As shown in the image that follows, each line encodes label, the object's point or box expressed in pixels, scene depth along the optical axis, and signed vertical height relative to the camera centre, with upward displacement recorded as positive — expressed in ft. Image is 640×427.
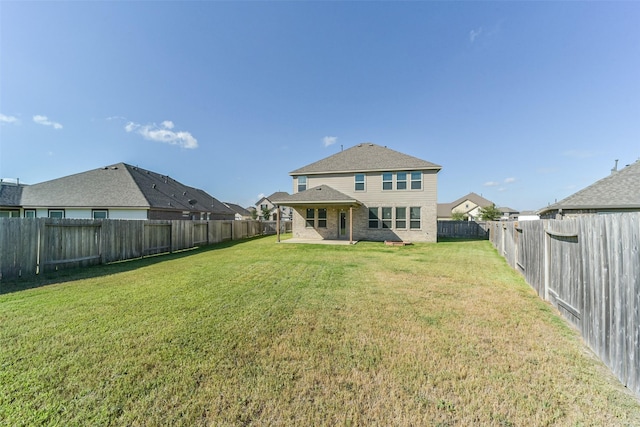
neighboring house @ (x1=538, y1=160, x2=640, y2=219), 37.79 +2.95
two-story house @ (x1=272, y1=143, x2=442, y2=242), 54.39 +4.30
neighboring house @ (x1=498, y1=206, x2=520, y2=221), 226.32 +3.99
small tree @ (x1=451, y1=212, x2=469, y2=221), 158.20 -0.29
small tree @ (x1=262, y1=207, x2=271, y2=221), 177.28 +2.60
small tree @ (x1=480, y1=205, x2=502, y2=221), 131.03 +1.25
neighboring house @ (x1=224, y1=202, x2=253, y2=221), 195.29 +4.21
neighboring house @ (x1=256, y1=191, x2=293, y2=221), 187.84 +9.81
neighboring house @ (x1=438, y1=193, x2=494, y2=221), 186.87 +7.55
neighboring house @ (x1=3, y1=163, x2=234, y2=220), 60.90 +5.83
